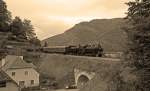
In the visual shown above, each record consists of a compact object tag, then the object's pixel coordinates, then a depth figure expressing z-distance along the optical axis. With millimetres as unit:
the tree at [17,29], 73312
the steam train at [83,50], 49325
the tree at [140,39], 16267
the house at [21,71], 44344
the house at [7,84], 29778
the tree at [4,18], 72544
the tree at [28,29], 77331
